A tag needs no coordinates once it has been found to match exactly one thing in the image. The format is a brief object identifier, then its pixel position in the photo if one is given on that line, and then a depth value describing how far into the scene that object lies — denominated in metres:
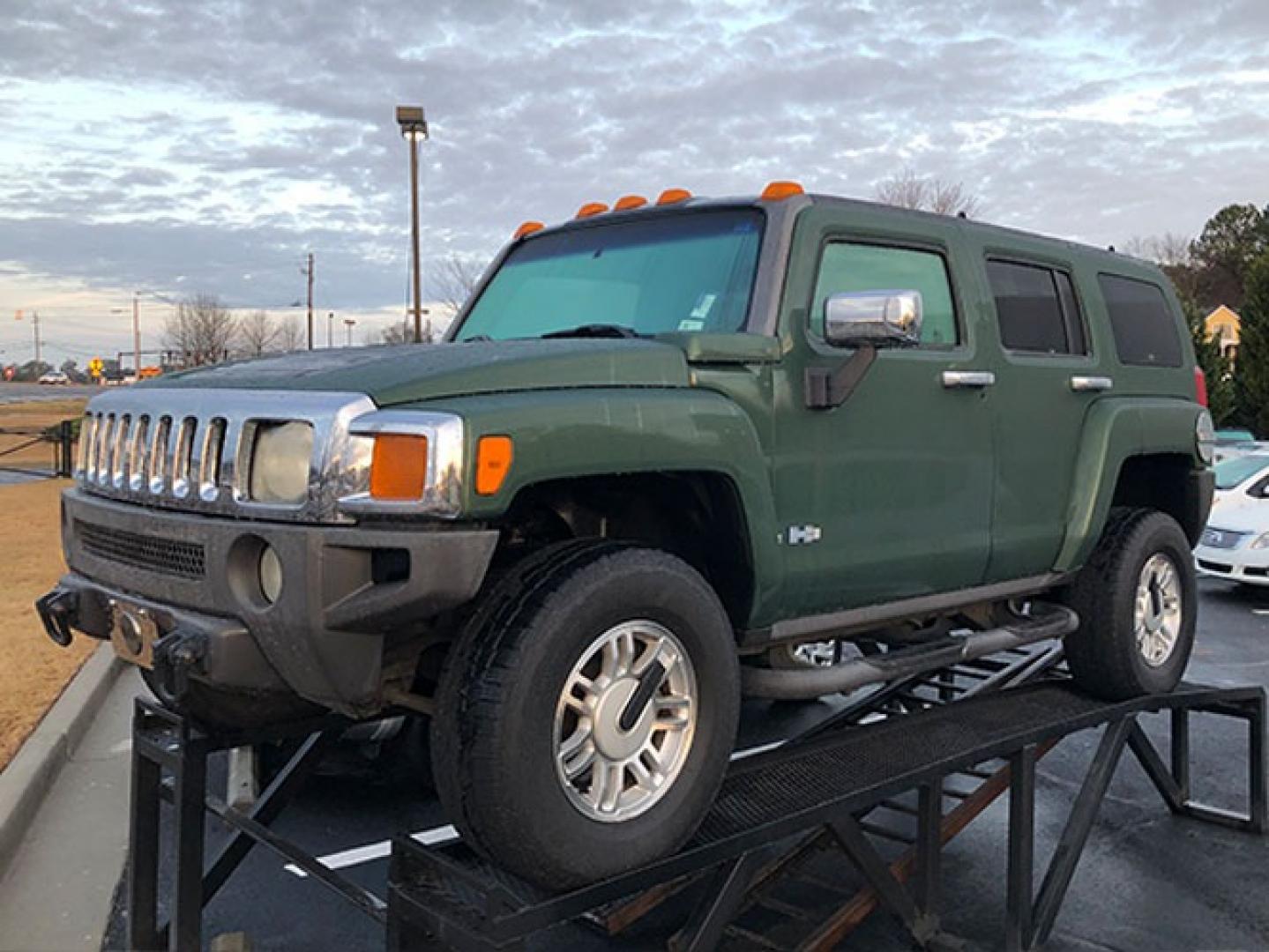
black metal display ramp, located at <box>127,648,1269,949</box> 2.85
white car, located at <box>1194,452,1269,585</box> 11.85
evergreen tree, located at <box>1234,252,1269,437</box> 27.30
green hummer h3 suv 2.68
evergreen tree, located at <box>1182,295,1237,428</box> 27.36
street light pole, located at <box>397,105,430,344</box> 19.19
